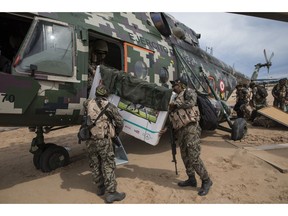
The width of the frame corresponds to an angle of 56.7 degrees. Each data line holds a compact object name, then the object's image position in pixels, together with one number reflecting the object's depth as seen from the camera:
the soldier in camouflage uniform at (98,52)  6.34
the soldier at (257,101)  11.35
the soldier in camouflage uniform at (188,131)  4.43
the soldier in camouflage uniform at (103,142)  4.24
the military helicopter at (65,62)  4.34
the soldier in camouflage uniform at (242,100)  10.61
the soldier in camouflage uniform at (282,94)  11.70
